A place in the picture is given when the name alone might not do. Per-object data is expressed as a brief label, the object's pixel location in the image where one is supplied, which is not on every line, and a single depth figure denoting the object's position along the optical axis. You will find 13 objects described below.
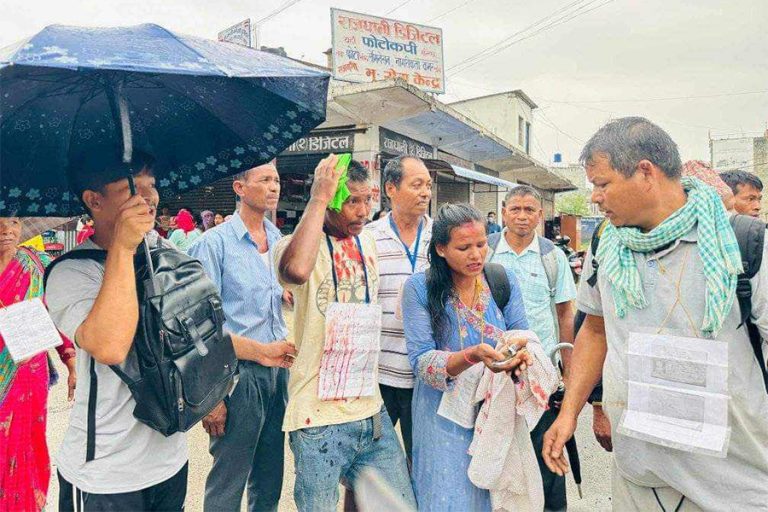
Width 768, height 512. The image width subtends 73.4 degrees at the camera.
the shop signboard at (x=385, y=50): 12.78
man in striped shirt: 2.48
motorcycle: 8.98
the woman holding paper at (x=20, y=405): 2.26
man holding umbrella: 1.40
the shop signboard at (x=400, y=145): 10.70
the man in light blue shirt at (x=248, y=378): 2.34
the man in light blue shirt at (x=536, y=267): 3.17
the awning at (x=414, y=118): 9.09
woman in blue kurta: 2.00
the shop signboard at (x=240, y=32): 20.66
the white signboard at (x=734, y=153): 36.94
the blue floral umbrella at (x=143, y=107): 1.25
